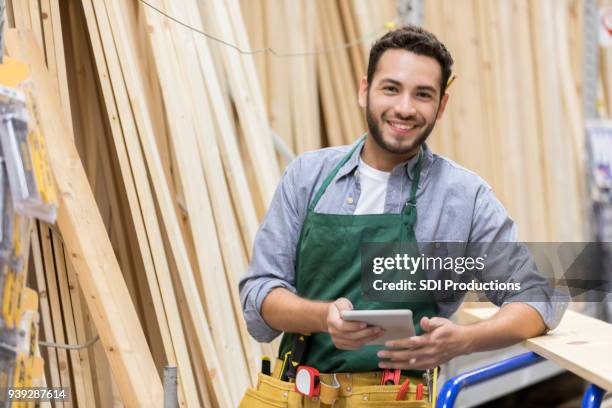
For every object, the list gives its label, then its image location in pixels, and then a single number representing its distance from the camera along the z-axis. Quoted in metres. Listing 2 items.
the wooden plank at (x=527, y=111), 4.44
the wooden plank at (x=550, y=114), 4.54
